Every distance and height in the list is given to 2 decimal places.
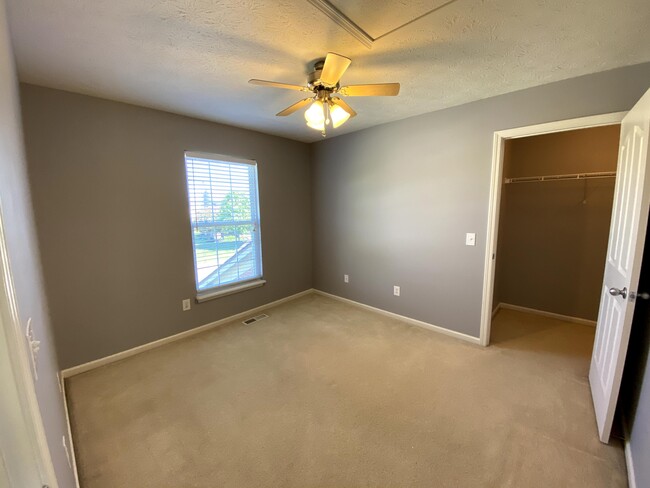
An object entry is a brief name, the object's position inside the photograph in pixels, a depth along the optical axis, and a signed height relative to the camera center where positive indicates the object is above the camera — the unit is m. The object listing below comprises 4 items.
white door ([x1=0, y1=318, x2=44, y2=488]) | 0.48 -0.41
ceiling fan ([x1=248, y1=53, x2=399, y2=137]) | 1.56 +0.76
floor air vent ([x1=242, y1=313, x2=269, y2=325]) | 3.36 -1.35
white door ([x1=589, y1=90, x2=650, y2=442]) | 1.44 -0.33
